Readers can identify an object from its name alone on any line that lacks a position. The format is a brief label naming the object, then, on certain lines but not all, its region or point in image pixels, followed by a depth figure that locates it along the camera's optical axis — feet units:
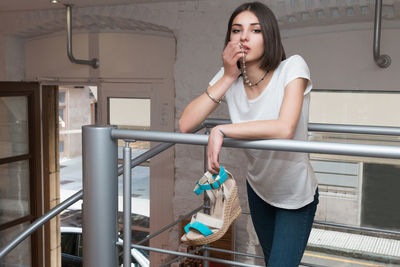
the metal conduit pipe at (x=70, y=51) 12.71
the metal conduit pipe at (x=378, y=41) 9.23
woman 4.00
